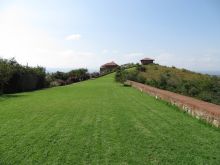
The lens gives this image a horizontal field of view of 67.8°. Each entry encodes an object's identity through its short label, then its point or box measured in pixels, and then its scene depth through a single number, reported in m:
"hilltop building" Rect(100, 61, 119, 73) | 56.22
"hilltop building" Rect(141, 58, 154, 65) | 53.09
